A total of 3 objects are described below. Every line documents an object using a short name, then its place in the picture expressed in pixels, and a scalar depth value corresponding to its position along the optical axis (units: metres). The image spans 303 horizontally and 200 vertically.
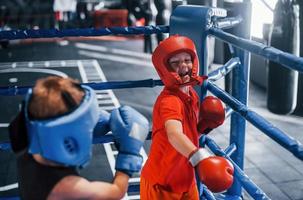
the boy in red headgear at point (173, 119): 1.76
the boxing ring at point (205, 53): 2.12
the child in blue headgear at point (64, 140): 1.22
